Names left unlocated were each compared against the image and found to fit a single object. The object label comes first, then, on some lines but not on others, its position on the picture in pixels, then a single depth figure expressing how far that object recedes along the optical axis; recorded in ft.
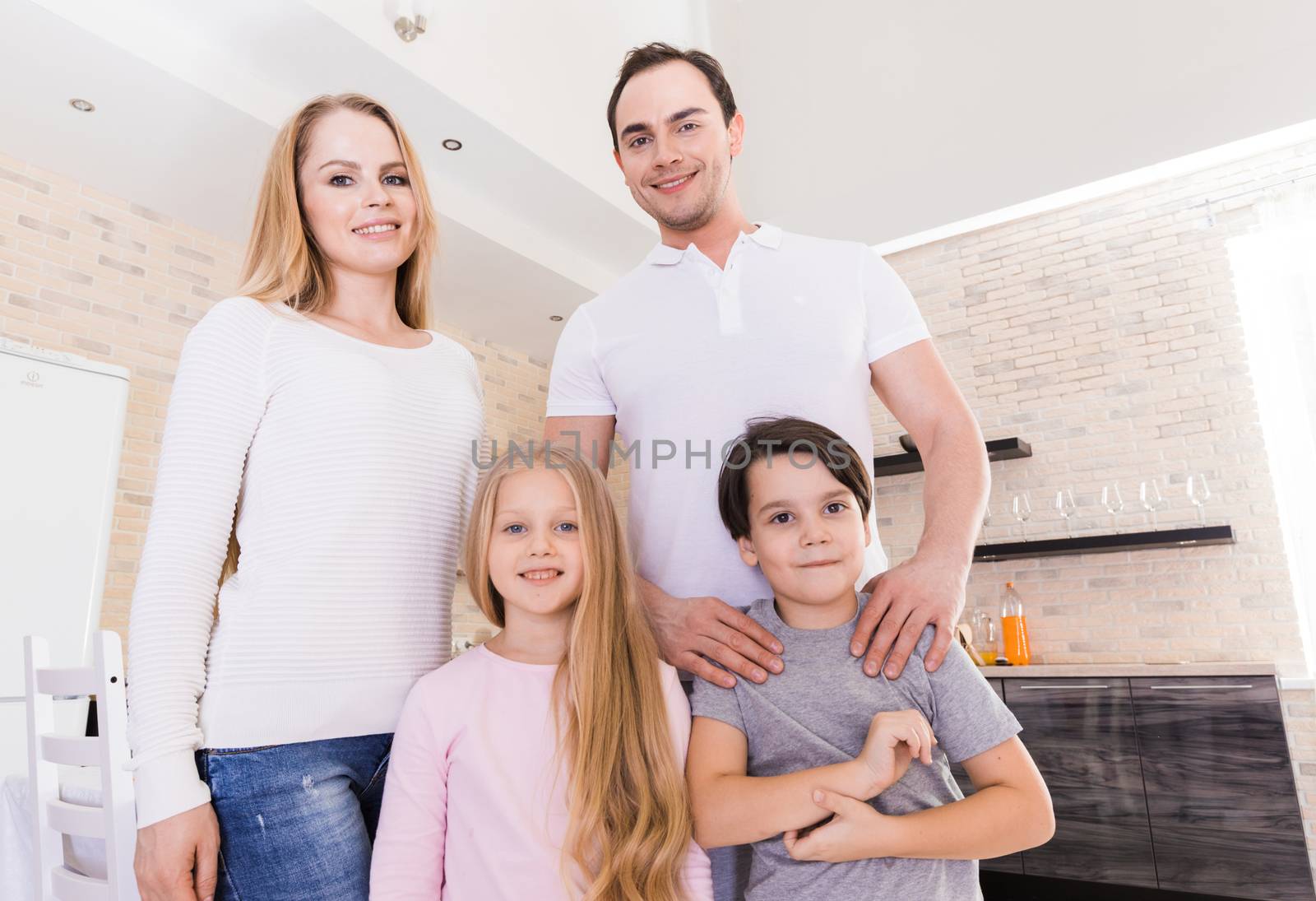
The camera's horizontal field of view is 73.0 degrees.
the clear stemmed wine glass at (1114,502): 14.11
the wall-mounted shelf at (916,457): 14.47
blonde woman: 3.34
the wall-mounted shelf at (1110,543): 12.94
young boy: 3.47
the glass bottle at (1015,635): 14.05
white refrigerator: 8.86
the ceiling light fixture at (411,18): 9.76
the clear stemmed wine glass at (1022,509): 14.73
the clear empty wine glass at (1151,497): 13.84
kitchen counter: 11.21
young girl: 3.62
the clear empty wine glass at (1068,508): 14.49
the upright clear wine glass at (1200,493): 13.50
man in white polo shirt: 4.25
